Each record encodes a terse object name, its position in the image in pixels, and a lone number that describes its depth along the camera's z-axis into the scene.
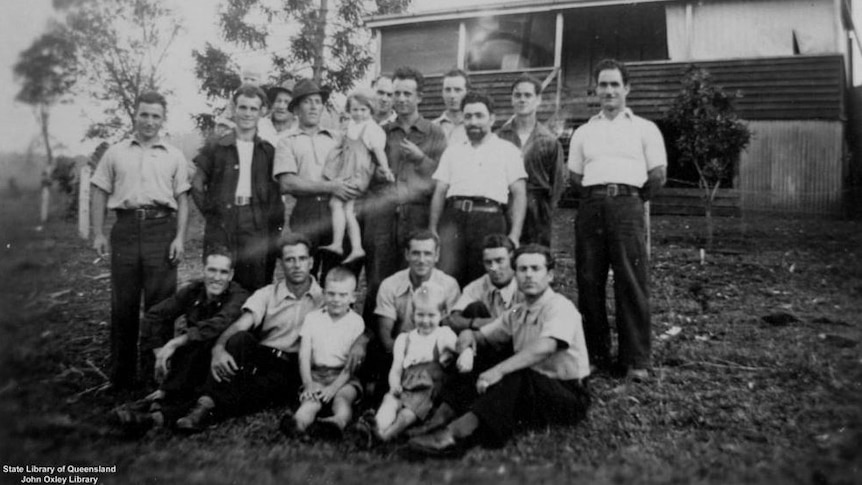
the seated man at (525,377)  2.98
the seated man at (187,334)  3.44
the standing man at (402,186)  4.28
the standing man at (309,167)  4.32
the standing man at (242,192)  4.22
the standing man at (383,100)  4.70
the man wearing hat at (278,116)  4.98
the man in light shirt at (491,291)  3.60
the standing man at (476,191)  4.03
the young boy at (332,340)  3.44
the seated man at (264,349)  3.48
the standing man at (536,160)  4.39
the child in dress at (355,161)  4.26
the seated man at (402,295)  3.70
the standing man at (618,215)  3.95
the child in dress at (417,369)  3.11
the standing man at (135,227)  3.99
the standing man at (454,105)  4.49
